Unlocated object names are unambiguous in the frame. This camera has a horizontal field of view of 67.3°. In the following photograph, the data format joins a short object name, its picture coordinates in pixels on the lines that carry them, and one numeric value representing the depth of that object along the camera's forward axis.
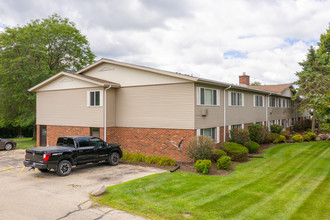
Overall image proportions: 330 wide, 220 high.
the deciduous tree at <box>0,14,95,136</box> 25.10
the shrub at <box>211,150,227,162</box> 14.07
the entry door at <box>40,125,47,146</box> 21.55
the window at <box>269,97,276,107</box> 27.72
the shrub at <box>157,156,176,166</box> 13.96
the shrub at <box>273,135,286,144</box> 23.12
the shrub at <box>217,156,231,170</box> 12.88
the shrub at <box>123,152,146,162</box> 15.22
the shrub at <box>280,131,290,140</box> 25.57
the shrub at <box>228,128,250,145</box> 17.91
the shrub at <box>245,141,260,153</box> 17.89
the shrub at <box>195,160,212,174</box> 12.06
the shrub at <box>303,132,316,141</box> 25.25
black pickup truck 11.38
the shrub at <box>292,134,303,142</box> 24.72
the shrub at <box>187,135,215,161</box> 13.59
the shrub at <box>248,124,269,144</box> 21.06
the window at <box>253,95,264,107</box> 23.98
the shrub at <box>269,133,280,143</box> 23.29
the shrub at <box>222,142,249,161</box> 15.10
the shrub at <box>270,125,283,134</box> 26.08
